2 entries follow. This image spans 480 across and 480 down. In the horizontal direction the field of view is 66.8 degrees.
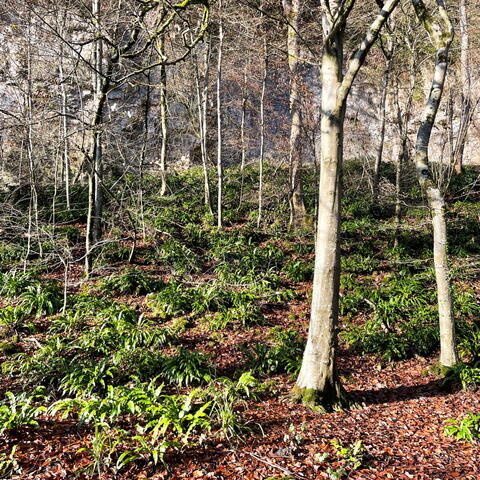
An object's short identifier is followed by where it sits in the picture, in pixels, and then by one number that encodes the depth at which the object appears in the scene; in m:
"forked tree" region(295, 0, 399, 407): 4.31
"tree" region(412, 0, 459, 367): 5.55
